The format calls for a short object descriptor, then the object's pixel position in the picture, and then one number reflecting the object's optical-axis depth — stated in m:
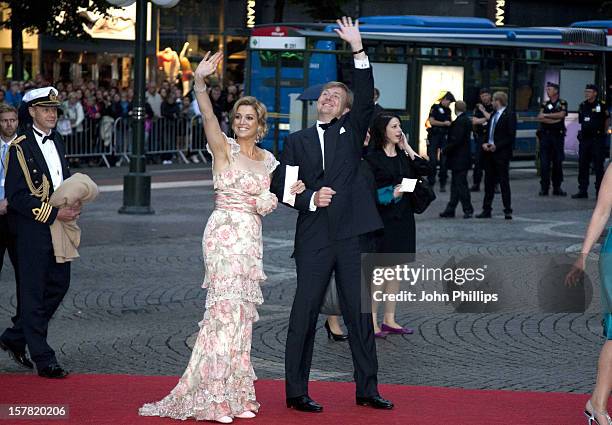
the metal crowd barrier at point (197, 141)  29.89
